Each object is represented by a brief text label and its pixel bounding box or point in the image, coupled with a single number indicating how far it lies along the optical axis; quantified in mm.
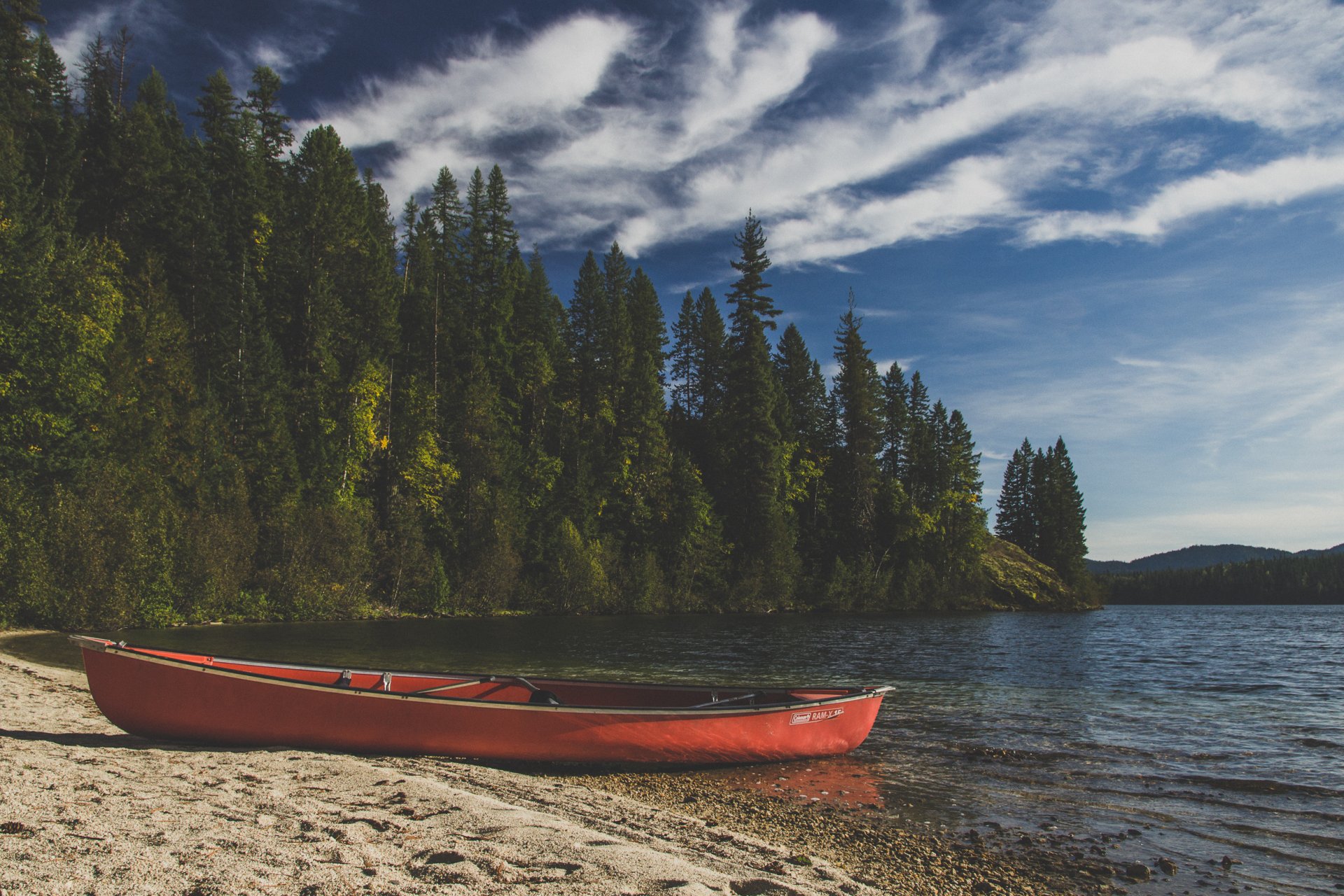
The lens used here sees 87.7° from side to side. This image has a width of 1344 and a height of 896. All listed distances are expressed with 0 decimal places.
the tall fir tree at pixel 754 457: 55812
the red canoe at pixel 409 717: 8781
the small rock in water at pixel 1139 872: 6625
